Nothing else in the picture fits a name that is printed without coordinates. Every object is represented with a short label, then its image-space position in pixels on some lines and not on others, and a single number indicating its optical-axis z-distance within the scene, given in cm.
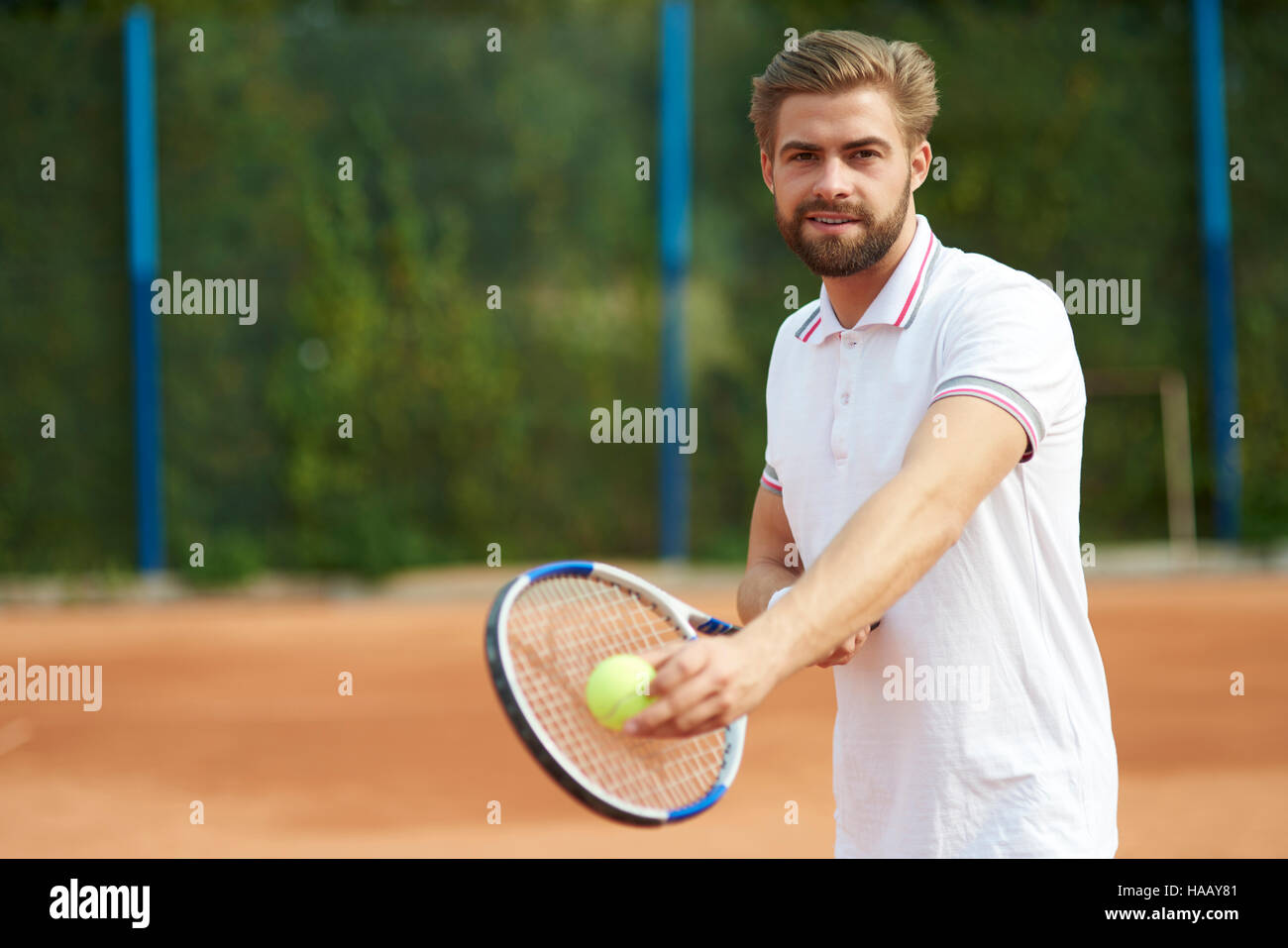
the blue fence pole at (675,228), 1148
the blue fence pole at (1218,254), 1166
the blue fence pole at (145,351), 1111
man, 193
